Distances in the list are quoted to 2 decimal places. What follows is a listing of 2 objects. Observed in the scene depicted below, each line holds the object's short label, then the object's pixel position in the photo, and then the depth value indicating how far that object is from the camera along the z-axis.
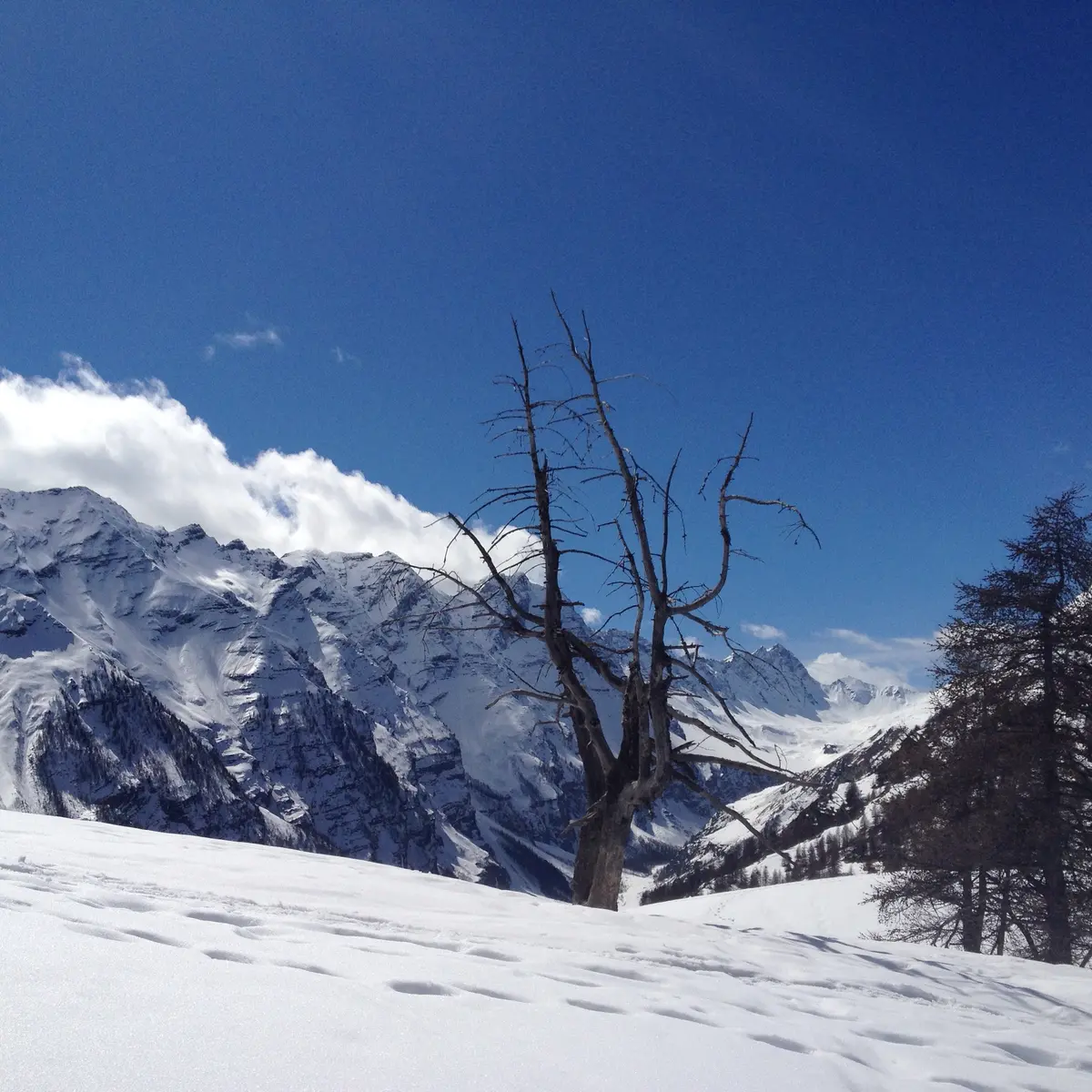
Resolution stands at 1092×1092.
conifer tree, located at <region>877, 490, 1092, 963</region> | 13.45
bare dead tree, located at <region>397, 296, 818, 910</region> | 8.19
